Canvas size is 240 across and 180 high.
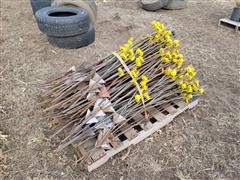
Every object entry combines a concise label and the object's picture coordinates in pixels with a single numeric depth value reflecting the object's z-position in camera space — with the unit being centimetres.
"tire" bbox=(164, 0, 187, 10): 530
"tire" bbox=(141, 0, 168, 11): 512
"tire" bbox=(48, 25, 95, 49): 363
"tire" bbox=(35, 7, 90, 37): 335
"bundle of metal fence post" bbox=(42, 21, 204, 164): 211
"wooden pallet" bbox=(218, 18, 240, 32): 433
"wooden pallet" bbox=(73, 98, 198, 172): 204
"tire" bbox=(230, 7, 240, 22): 431
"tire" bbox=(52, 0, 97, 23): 390
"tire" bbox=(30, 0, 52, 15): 428
